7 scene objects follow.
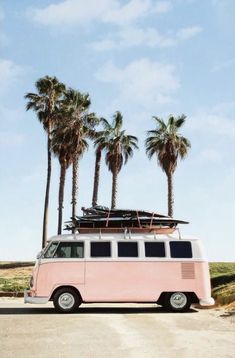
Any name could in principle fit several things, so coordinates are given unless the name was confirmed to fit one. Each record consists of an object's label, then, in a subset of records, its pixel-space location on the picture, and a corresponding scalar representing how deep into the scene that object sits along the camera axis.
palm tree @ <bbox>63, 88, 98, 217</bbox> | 47.56
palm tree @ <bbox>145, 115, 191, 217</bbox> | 46.25
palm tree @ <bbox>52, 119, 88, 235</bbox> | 47.53
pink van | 15.65
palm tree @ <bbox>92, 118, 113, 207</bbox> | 49.29
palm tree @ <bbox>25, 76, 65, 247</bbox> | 50.75
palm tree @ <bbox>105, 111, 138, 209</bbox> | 48.72
